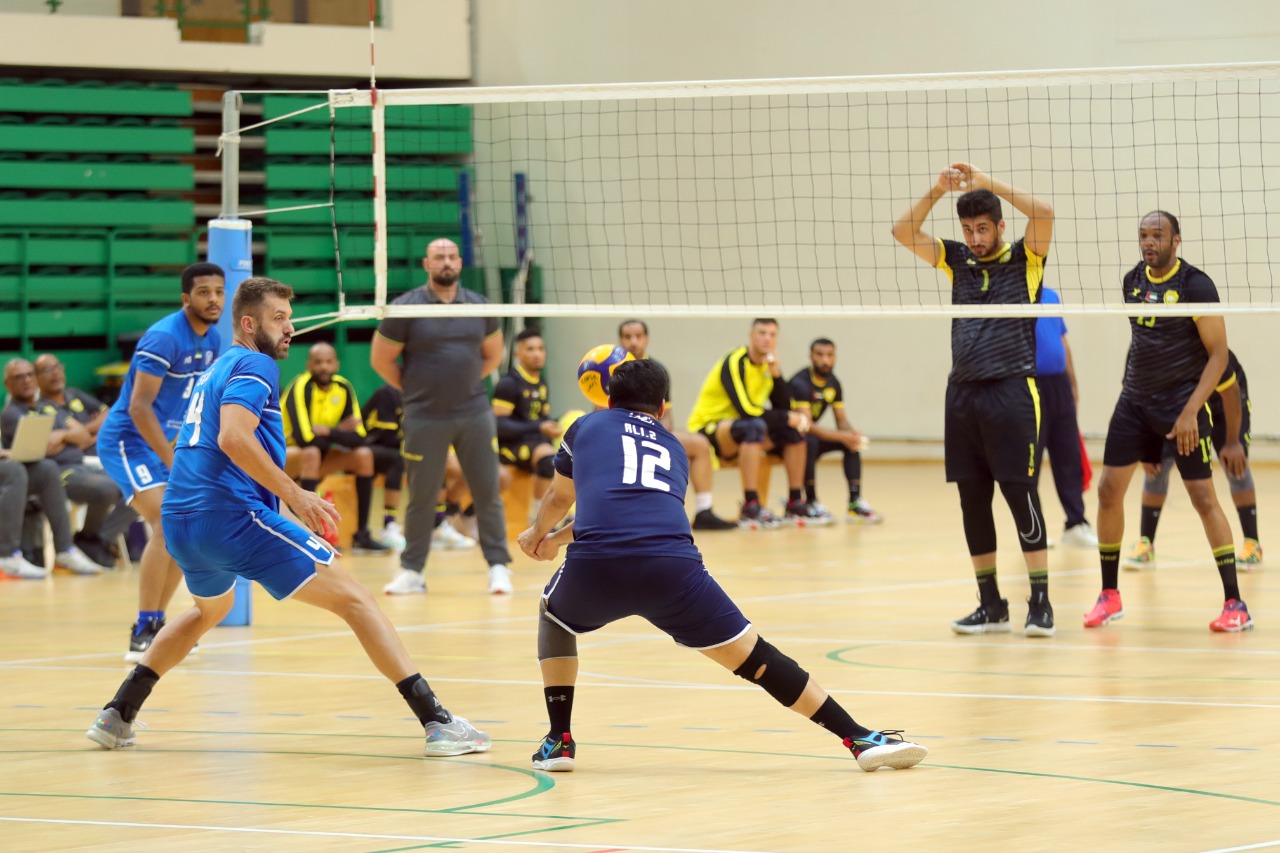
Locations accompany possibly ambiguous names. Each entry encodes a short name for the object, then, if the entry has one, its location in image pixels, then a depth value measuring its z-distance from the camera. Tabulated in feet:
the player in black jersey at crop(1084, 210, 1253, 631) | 50.98
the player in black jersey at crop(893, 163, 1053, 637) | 49.52
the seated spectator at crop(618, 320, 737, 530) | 88.74
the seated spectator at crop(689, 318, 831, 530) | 89.86
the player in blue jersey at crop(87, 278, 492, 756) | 35.17
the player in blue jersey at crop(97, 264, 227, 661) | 48.57
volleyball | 37.06
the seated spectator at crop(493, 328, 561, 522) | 86.99
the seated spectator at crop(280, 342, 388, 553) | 83.20
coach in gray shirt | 64.64
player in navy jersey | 32.48
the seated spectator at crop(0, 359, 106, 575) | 75.36
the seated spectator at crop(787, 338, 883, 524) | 91.81
